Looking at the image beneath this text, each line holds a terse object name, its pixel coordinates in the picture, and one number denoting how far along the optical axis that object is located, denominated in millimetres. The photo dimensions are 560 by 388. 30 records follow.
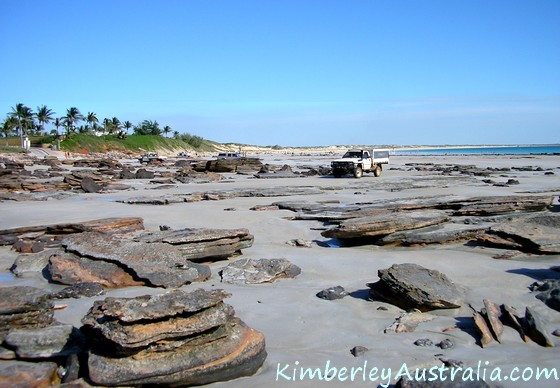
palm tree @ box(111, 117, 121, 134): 114062
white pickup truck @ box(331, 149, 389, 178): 31125
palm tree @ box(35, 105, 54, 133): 93625
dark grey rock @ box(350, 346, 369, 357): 4833
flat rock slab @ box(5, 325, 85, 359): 4453
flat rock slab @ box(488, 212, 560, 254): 8711
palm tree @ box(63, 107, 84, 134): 96044
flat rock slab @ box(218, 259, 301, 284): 7371
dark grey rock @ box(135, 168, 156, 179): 31219
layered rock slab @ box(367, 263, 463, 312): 5930
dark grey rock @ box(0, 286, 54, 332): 5009
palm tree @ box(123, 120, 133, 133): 119500
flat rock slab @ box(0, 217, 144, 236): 10219
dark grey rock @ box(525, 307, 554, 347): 4988
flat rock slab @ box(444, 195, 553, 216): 12086
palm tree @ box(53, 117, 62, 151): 93125
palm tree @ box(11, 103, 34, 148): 88269
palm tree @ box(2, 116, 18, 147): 89162
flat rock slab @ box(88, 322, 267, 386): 4004
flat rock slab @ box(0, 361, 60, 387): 4000
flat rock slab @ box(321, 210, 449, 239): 9639
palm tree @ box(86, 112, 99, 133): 106625
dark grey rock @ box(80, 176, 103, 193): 22094
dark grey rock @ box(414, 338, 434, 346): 5004
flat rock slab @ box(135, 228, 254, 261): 8336
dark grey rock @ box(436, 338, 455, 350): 4918
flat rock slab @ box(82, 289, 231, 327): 4160
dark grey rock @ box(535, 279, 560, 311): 6098
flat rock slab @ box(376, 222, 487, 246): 9719
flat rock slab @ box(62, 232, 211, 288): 7027
